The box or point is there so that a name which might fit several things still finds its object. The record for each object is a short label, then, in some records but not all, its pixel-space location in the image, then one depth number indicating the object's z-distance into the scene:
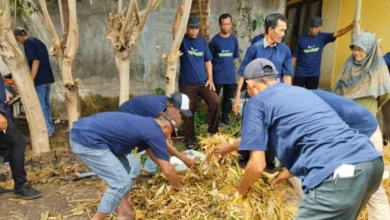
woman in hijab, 4.11
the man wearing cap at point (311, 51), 6.65
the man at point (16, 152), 4.15
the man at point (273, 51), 4.64
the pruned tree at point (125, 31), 4.76
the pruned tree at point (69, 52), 4.99
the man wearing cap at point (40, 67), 5.96
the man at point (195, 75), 5.74
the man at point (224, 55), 6.13
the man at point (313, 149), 2.25
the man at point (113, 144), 3.31
